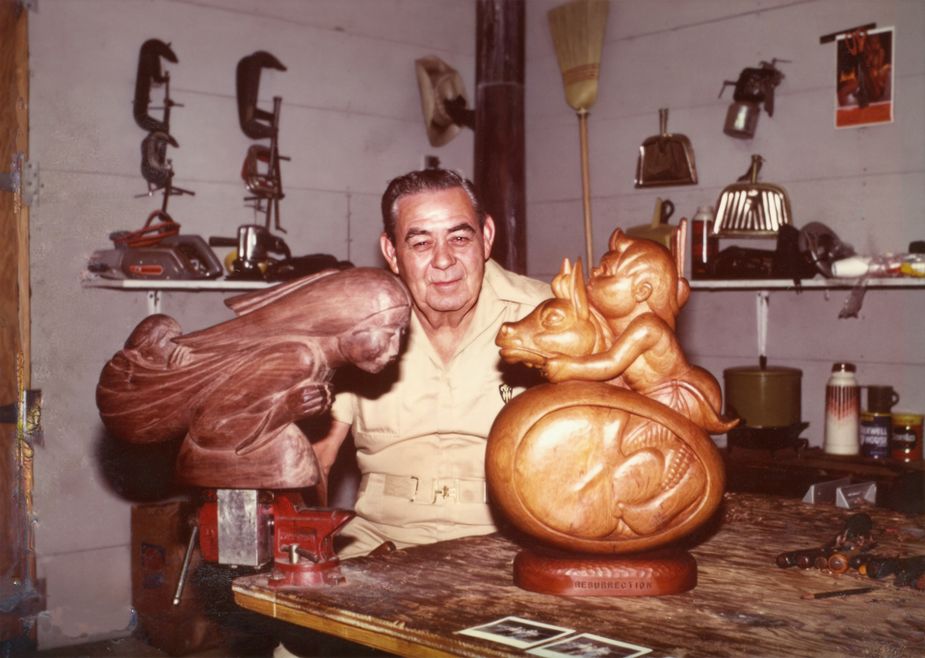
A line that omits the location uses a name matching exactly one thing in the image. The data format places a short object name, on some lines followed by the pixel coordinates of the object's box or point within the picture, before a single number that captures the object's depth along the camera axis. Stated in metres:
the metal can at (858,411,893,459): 4.34
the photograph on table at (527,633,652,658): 1.57
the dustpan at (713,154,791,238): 4.84
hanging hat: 5.88
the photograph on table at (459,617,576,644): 1.65
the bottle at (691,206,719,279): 4.97
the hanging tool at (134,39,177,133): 4.64
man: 2.95
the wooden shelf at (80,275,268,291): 4.40
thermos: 4.47
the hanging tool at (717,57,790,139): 4.93
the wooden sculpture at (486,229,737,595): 1.96
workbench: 1.65
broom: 5.65
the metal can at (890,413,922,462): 4.29
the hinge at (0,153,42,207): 4.29
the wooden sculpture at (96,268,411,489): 2.08
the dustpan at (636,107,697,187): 5.29
